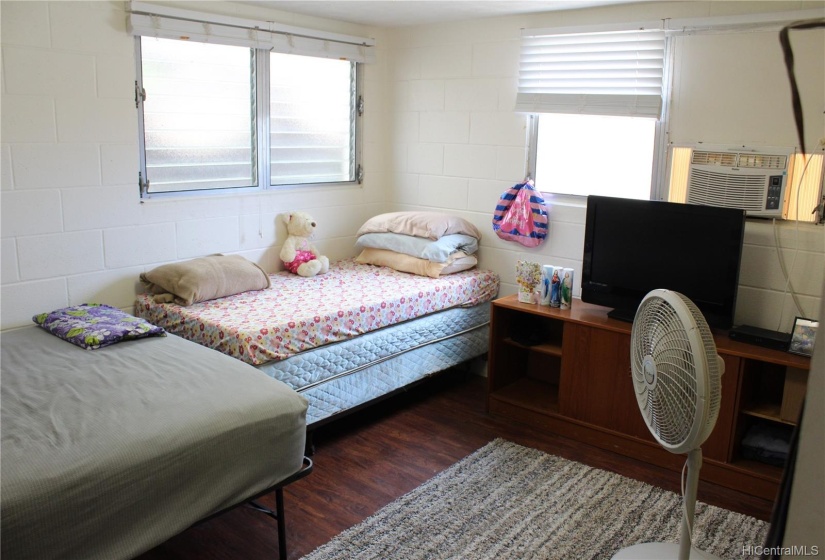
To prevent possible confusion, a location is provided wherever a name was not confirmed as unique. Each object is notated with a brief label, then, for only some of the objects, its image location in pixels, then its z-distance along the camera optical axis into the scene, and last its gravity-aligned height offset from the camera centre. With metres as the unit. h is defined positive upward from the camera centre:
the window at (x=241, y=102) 3.49 +0.27
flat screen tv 3.15 -0.43
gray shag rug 2.58 -1.43
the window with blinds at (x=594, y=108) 3.59 +0.28
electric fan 1.89 -0.60
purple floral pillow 2.81 -0.75
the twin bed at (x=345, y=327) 3.05 -0.83
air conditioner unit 3.17 -0.06
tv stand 3.02 -1.10
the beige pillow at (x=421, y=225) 4.15 -0.42
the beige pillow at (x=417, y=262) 4.09 -0.64
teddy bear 4.10 -0.58
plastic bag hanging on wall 3.99 -0.33
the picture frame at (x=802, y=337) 2.92 -0.71
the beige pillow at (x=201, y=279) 3.34 -0.64
